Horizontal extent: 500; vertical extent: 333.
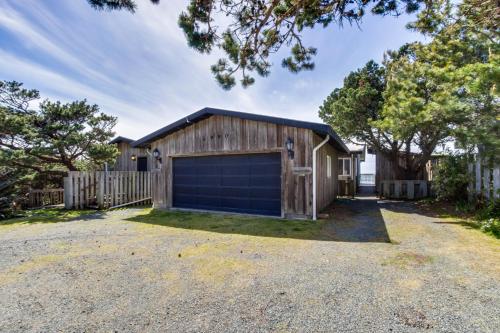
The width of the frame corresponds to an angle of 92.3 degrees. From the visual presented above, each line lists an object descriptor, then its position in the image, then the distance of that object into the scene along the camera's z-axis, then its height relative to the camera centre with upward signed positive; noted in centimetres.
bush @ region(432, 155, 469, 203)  790 -41
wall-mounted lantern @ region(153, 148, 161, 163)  905 +48
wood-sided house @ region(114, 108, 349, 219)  664 +11
